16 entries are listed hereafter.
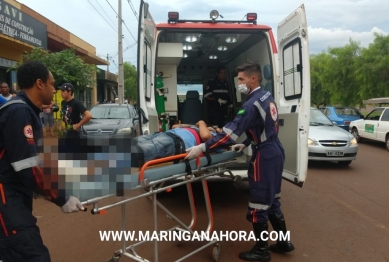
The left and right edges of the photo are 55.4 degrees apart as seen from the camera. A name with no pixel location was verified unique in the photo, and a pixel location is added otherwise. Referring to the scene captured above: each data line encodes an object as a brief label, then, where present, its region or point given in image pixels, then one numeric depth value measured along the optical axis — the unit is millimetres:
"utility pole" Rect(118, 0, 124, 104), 21362
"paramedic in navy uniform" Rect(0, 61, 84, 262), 2098
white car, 11984
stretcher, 2604
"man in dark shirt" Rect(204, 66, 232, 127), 7043
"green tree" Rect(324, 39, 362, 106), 22922
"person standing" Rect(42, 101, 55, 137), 7843
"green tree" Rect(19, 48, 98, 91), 13352
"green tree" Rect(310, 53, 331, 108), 32219
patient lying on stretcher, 2857
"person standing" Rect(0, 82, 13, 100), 7410
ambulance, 4223
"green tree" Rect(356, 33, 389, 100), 20375
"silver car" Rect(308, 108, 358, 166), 8523
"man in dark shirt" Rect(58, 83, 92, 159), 5695
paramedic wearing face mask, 3512
